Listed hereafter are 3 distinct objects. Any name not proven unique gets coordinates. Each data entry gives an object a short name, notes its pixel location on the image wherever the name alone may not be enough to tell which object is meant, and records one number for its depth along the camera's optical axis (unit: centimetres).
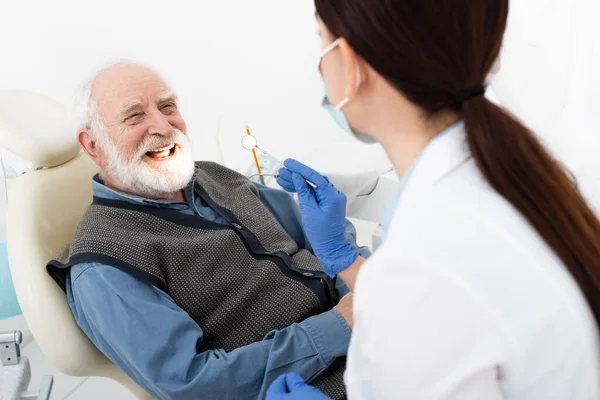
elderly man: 120
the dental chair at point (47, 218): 124
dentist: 64
